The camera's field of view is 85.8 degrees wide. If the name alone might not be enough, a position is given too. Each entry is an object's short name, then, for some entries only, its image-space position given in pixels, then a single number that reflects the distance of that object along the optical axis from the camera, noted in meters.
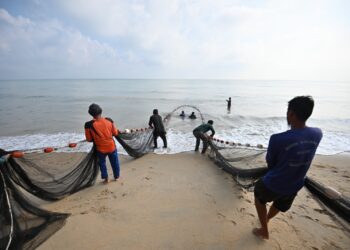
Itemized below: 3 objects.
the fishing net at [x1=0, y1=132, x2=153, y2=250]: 2.25
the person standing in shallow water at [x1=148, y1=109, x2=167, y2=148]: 7.32
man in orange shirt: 3.75
